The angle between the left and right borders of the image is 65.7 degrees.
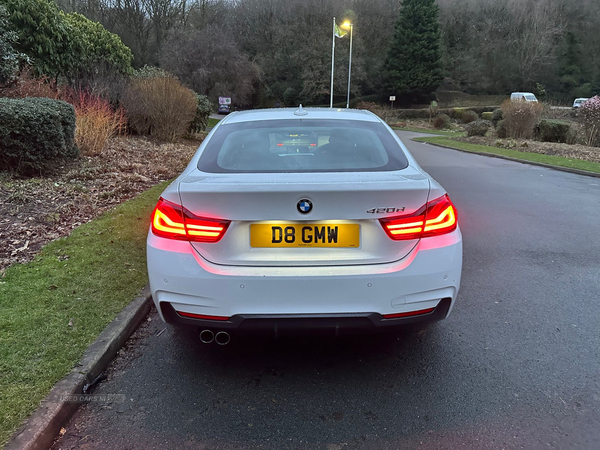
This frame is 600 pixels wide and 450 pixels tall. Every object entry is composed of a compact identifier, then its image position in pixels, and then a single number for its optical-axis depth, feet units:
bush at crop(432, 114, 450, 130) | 135.95
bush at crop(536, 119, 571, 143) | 70.79
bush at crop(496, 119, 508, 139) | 79.87
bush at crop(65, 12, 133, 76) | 61.00
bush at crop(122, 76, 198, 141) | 48.70
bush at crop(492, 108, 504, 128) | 105.81
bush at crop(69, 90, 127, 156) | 33.14
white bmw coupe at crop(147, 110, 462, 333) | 8.14
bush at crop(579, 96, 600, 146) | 63.36
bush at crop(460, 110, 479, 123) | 147.02
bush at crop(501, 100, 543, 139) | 73.67
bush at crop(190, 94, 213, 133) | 61.05
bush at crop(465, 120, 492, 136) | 91.66
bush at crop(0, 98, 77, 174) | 23.40
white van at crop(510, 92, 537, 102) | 158.61
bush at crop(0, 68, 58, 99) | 33.71
